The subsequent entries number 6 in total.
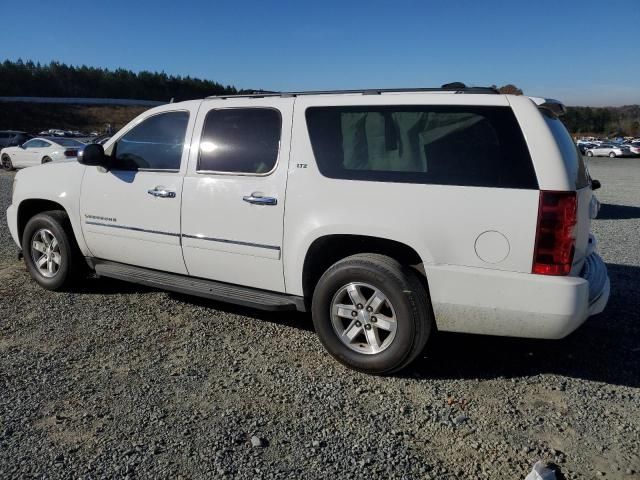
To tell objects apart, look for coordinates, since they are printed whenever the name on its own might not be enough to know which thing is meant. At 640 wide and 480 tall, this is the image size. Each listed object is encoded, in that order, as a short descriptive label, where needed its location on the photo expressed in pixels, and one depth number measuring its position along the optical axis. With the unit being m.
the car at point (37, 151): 21.08
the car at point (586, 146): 49.12
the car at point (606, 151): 46.05
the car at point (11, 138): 33.56
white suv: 3.30
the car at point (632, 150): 45.78
